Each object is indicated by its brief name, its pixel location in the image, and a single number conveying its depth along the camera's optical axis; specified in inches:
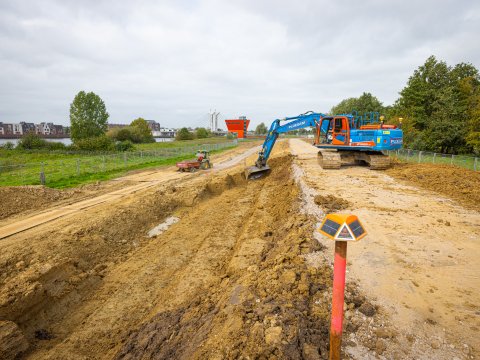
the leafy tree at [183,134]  3518.7
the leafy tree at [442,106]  1230.9
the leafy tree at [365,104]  2459.6
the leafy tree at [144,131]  2962.1
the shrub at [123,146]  1876.2
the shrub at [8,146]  2137.1
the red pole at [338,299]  112.6
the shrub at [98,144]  1855.3
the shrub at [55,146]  2037.8
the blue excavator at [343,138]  609.3
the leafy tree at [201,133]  3712.1
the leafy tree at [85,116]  2655.0
